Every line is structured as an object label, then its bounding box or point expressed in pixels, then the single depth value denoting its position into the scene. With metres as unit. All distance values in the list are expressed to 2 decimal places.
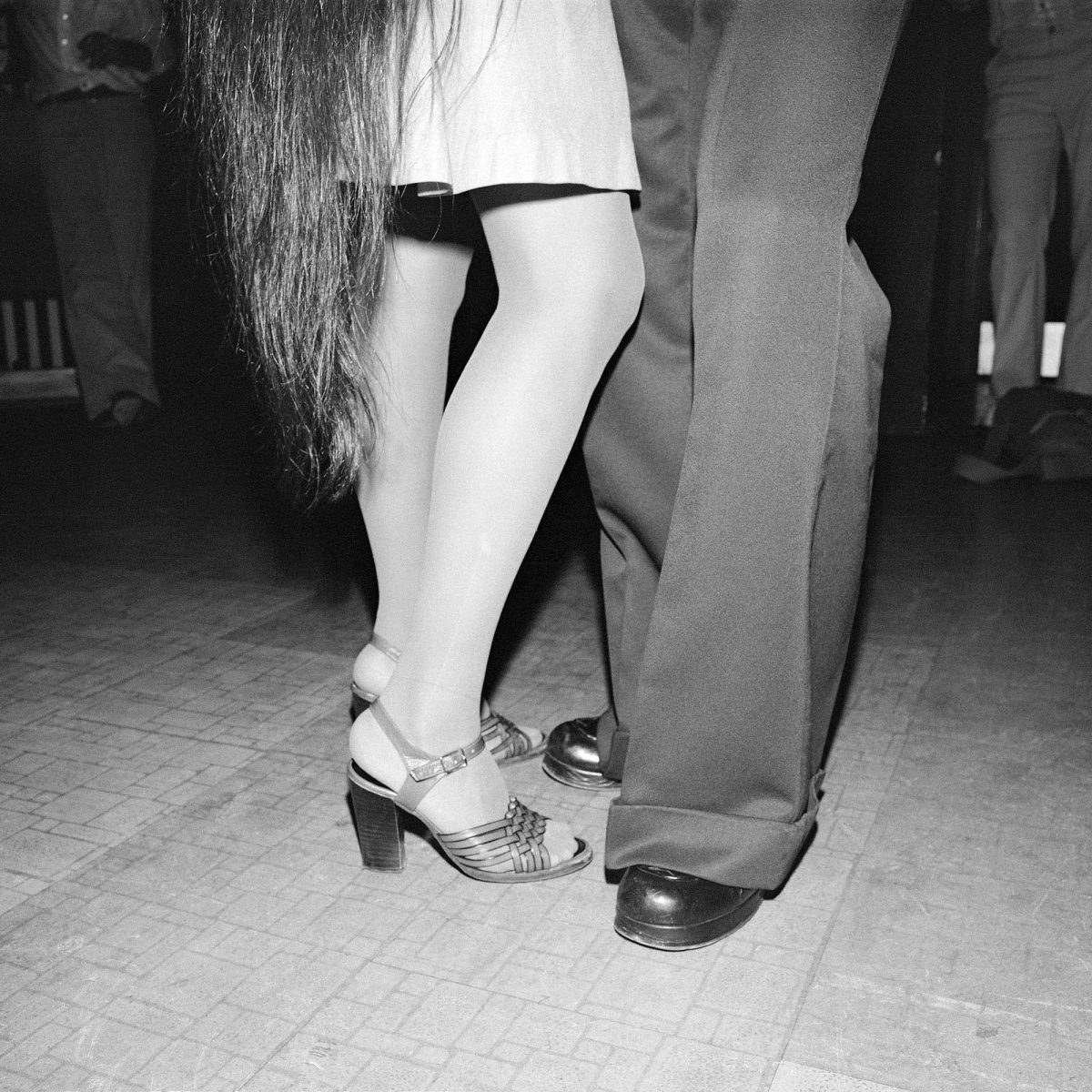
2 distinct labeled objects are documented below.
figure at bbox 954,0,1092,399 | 3.44
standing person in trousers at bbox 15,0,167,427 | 4.09
